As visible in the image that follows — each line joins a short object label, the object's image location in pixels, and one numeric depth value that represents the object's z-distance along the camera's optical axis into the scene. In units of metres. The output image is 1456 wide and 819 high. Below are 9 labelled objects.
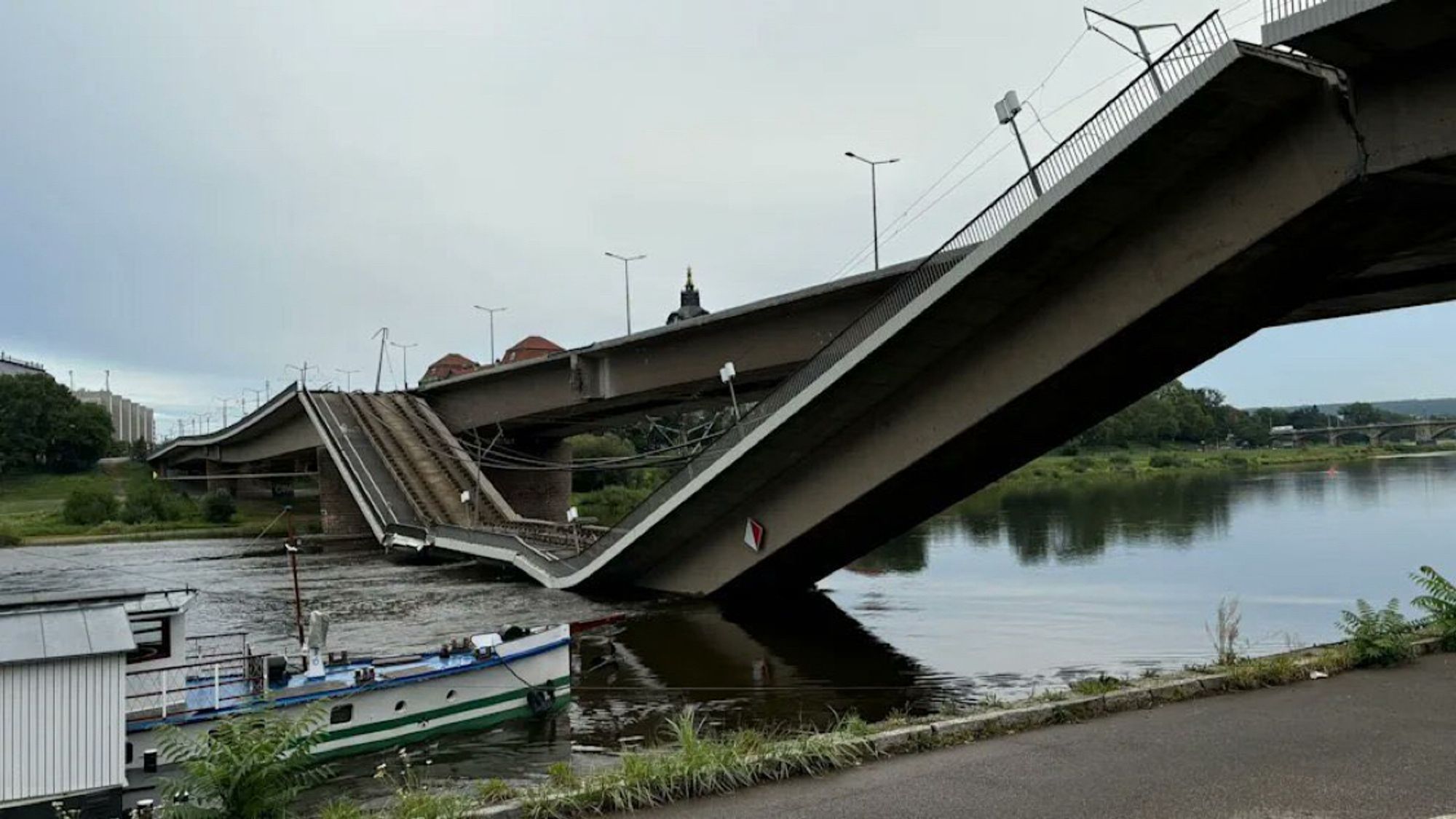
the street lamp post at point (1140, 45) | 14.55
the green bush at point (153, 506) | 56.50
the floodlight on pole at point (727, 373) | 24.11
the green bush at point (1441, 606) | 11.38
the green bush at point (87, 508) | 55.41
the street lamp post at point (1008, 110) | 17.36
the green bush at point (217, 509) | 57.31
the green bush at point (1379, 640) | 10.77
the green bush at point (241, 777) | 6.92
